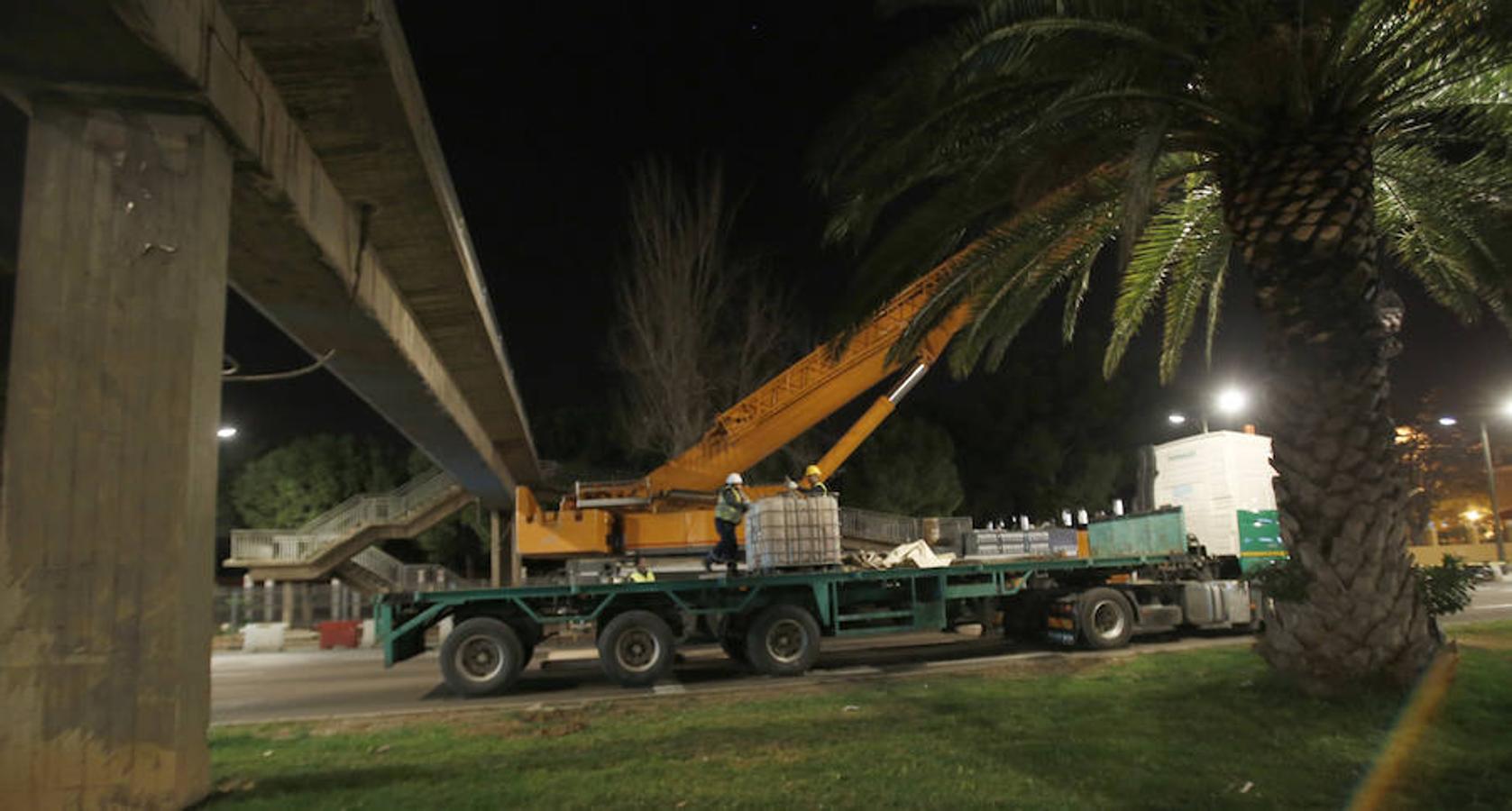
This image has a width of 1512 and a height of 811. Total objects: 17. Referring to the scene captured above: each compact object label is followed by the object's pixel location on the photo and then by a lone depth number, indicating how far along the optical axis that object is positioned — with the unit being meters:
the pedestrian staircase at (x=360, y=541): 32.44
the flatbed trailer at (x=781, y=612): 12.49
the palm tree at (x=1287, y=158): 7.68
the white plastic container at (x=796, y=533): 13.28
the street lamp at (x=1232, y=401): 19.05
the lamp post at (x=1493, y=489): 32.72
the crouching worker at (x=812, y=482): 14.73
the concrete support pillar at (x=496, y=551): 32.44
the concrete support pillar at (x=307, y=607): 27.64
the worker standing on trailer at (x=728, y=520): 14.19
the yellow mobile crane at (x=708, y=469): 16.67
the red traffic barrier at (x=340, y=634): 22.95
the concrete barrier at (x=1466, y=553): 38.61
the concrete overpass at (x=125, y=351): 5.42
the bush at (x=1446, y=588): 8.42
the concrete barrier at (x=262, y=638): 23.20
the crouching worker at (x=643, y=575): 13.36
